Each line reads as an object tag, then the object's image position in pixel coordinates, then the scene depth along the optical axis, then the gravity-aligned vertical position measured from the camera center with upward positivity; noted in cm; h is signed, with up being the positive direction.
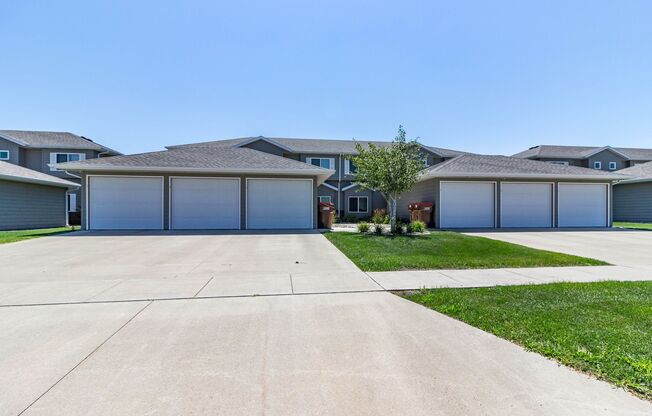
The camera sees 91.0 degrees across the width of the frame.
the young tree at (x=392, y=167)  1333 +164
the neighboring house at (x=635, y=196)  2152 +61
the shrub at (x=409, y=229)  1383 -102
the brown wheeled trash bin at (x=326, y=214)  1734 -42
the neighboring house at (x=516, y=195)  1758 +58
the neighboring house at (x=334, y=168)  2630 +318
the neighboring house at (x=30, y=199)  1694 +53
